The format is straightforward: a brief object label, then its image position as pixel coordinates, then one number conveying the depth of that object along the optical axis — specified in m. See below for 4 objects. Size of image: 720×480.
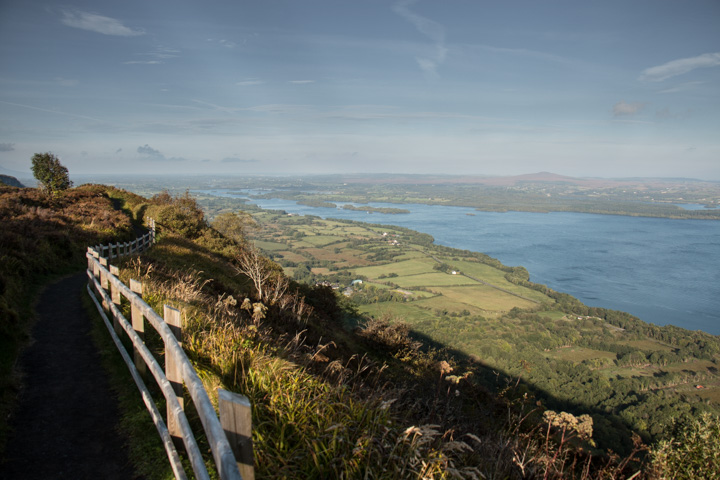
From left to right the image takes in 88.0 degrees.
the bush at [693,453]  7.80
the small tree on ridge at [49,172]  29.50
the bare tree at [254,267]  14.75
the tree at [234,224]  39.86
